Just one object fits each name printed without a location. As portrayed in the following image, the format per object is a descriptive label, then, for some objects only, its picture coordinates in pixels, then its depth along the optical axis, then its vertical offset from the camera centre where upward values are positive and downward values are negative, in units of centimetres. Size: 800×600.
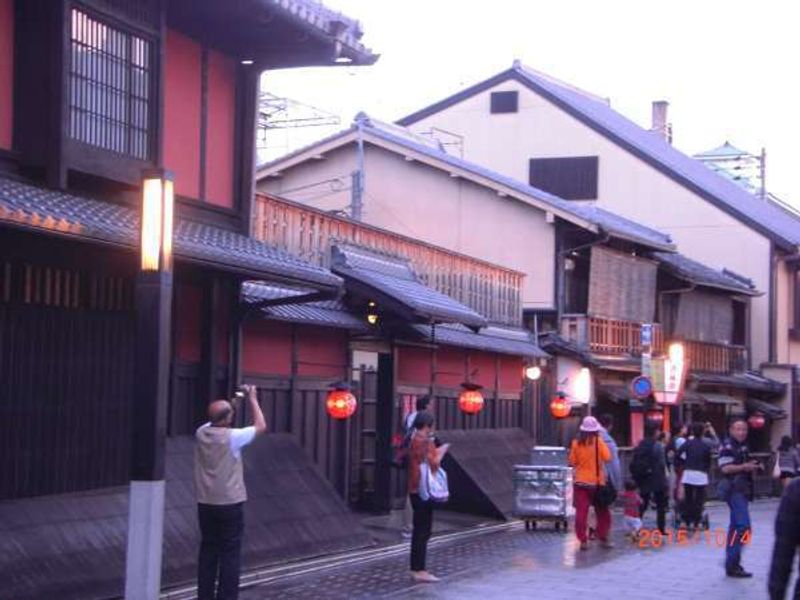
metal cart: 2134 -180
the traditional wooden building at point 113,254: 1266 +119
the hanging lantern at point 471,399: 2342 -32
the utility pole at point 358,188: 3173 +449
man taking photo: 1150 -107
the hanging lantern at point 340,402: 1880 -34
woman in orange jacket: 1866 -119
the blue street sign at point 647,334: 3111 +116
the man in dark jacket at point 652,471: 2130 -139
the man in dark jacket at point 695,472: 2075 -135
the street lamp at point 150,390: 989 -12
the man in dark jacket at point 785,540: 778 -90
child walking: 2042 -192
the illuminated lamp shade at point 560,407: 2755 -50
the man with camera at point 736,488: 1561 -119
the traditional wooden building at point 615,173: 4234 +666
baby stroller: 2152 -212
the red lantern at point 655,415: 2304 -62
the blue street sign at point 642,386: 2594 -3
